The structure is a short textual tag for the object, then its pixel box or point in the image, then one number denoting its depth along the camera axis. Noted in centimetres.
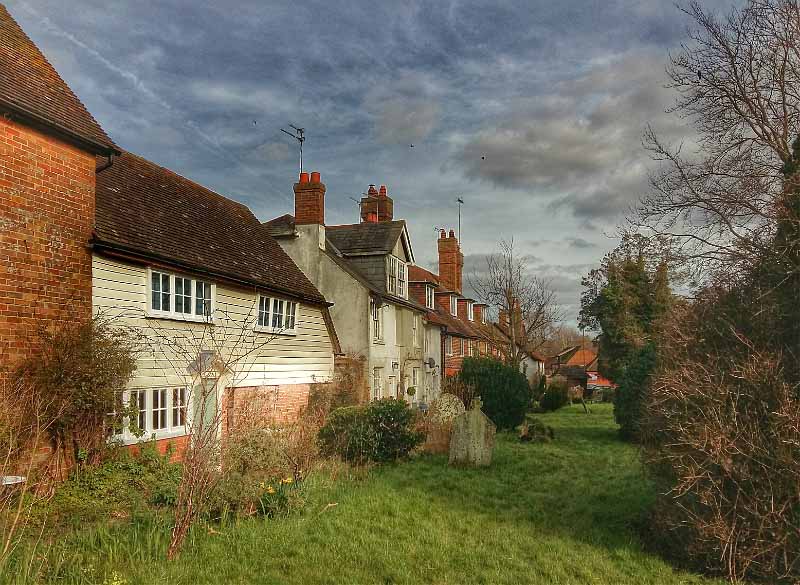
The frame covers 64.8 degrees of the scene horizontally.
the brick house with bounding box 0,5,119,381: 1046
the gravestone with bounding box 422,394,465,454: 1752
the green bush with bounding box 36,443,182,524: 995
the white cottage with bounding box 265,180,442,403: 2461
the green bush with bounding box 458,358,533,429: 2569
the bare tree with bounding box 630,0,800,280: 1007
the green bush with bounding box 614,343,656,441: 2177
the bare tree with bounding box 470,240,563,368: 3491
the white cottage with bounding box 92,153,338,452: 1298
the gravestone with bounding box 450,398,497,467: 1549
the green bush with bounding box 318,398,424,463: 1521
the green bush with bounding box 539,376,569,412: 4026
